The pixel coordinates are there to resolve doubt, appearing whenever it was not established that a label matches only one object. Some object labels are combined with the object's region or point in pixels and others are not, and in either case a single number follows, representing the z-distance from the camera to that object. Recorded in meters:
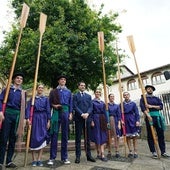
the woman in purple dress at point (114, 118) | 4.34
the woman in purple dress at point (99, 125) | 3.79
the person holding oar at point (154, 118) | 4.13
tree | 6.85
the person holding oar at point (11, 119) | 3.12
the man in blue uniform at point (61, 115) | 3.39
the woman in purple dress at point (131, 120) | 4.19
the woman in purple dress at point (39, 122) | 3.29
